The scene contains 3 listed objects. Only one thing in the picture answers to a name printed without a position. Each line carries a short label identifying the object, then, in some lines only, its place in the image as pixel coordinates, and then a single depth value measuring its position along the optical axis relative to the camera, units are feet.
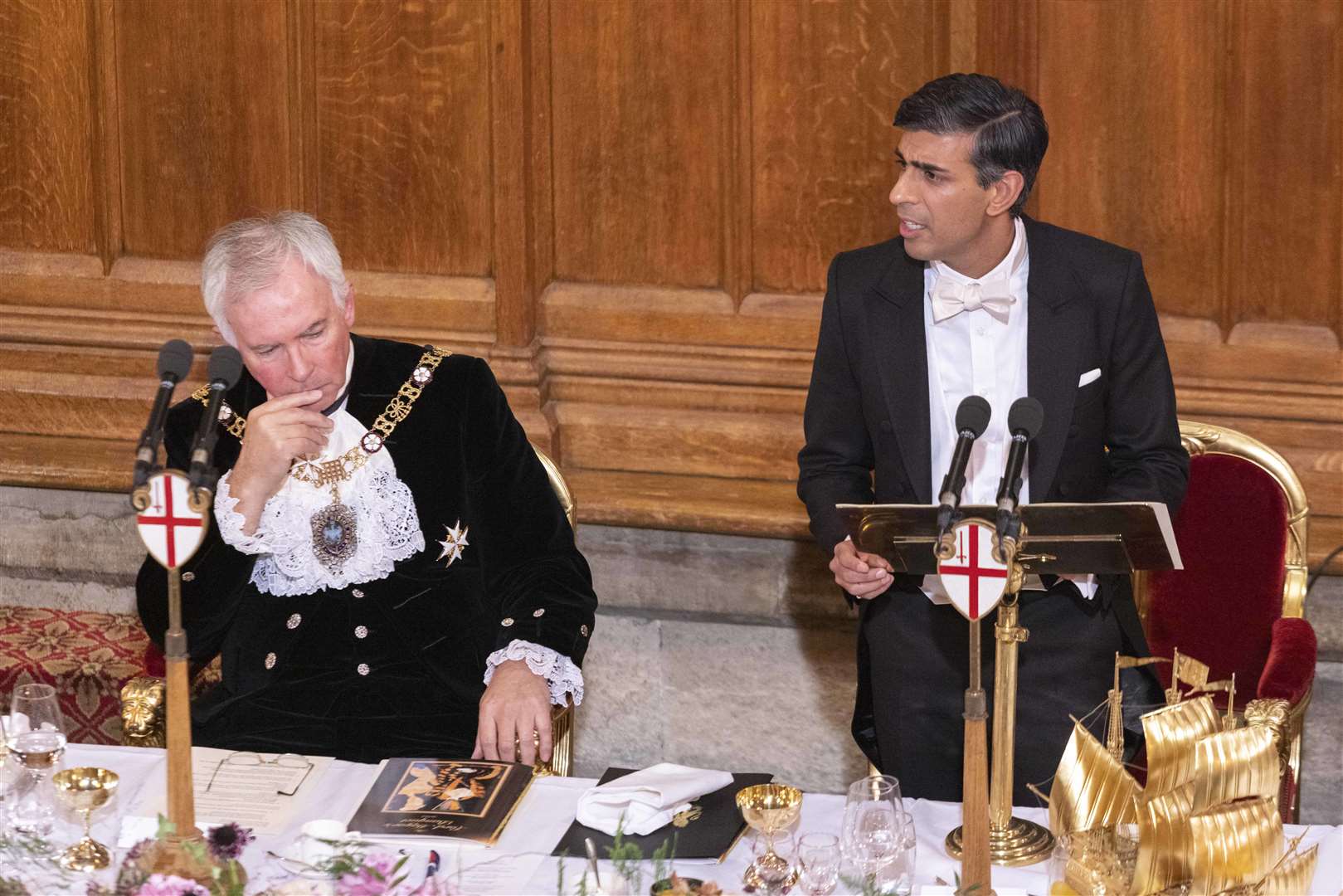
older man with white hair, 22.57
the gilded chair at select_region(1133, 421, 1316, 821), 24.72
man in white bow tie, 22.75
